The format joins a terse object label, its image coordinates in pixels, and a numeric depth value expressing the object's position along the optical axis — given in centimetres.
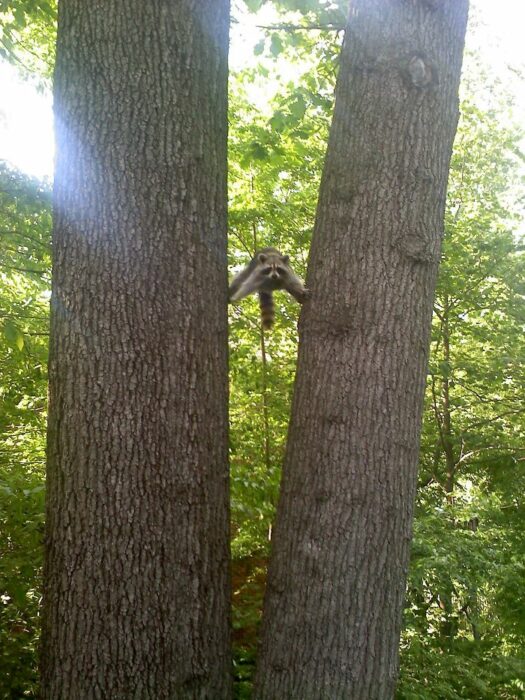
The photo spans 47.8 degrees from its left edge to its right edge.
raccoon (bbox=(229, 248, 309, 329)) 400
